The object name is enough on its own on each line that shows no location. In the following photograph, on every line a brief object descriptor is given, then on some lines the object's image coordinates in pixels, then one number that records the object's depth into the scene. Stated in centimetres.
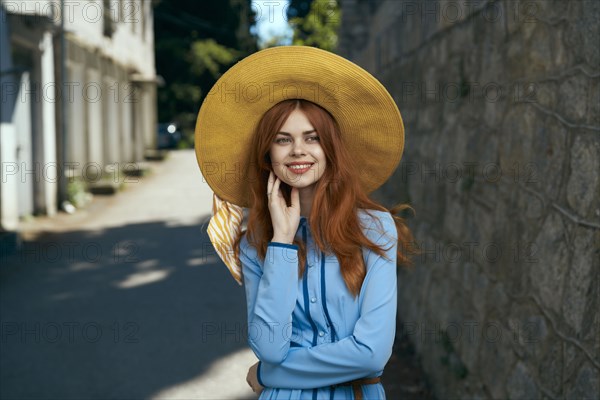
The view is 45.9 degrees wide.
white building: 926
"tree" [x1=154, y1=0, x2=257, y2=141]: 3003
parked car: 2875
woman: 181
